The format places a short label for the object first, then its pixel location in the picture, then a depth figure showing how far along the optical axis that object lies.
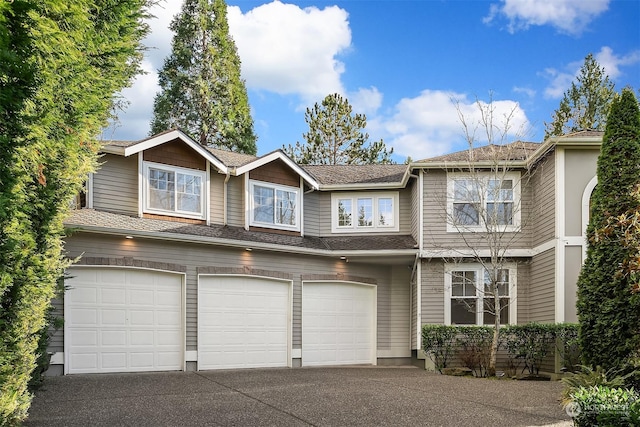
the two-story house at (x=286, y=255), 10.86
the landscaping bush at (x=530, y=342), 10.89
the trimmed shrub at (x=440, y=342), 11.97
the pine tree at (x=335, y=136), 28.36
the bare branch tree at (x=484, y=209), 12.32
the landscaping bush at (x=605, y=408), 4.51
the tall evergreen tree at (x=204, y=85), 24.48
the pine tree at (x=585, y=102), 24.08
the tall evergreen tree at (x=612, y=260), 6.93
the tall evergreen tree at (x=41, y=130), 4.03
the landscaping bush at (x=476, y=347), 11.67
